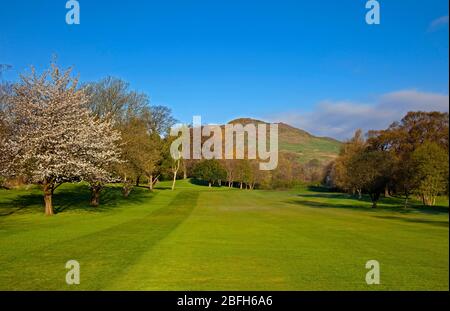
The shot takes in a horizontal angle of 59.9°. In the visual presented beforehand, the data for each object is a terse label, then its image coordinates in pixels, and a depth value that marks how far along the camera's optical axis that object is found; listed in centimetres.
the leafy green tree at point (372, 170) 5481
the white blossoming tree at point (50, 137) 3149
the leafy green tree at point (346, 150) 9549
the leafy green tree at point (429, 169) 4803
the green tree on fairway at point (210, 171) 11706
